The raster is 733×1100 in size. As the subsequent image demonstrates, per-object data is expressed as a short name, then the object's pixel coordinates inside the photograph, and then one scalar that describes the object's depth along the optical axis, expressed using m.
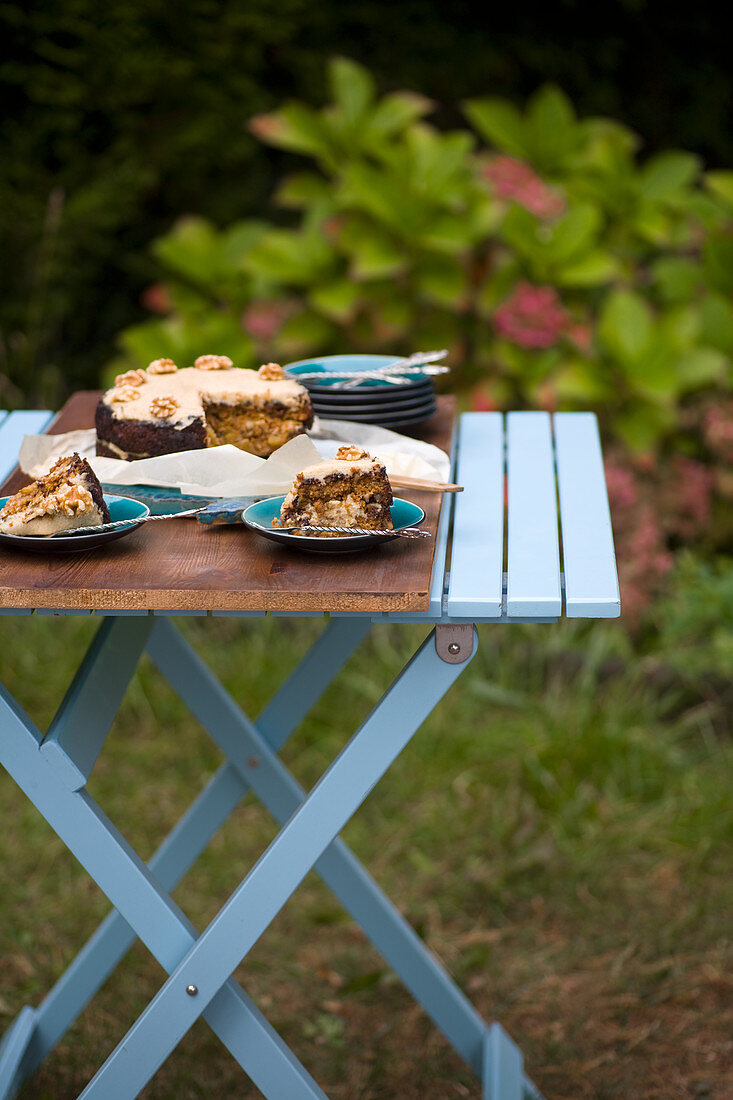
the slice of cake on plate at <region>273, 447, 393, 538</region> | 2.33
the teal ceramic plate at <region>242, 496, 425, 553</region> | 2.30
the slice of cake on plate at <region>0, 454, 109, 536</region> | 2.30
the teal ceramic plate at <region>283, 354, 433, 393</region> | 2.70
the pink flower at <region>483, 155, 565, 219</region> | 4.39
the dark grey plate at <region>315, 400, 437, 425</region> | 2.70
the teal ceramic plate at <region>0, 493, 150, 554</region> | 2.30
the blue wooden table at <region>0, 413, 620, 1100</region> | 2.36
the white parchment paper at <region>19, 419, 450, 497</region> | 2.44
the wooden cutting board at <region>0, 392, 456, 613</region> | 2.24
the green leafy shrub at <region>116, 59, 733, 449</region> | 4.25
